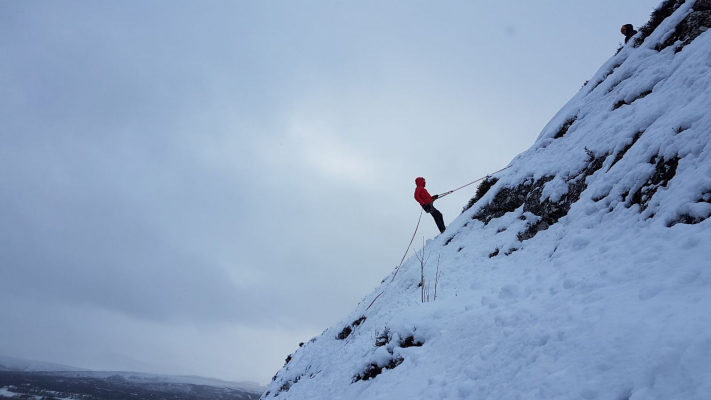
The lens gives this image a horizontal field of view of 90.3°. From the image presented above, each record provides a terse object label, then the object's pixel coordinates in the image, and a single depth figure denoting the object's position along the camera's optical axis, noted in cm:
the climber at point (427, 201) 1530
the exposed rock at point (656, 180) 611
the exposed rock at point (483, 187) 1520
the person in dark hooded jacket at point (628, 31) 1432
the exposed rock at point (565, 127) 1228
